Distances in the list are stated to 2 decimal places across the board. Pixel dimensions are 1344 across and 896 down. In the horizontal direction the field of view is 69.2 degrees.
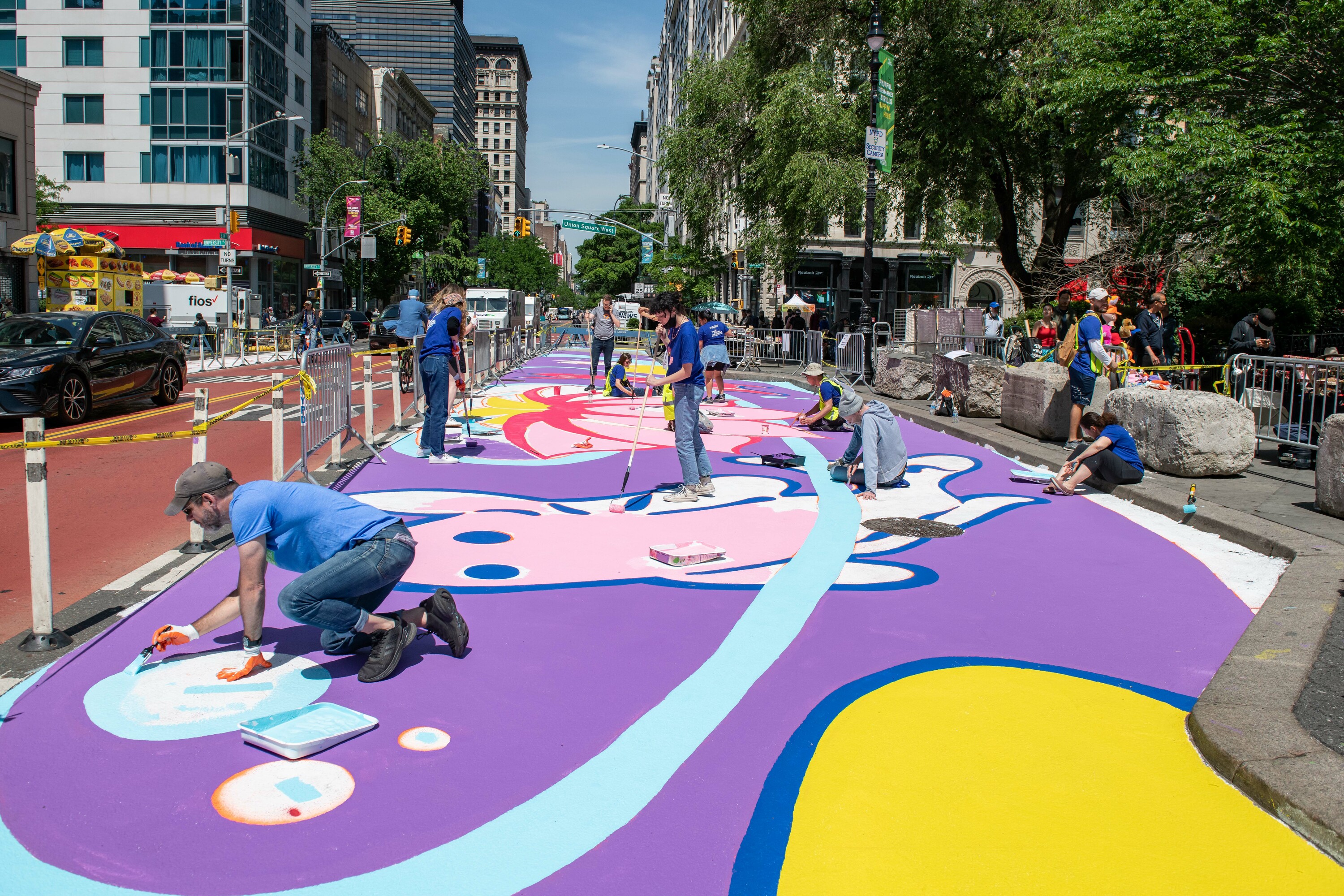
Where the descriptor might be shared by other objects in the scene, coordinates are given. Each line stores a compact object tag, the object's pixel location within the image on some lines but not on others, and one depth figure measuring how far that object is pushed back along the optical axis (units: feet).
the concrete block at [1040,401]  43.45
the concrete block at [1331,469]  26.89
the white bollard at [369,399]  37.04
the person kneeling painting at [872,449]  32.50
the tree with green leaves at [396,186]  186.29
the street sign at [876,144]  69.46
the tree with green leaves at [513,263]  355.36
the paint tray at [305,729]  13.03
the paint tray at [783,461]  38.47
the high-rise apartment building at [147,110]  169.27
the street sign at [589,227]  146.92
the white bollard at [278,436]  29.30
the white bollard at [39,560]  17.04
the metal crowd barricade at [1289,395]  34.88
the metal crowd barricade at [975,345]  66.18
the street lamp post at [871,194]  68.54
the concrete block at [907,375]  66.59
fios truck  144.36
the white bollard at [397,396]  45.60
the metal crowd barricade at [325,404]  31.86
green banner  69.00
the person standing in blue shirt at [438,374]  37.37
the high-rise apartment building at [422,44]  462.60
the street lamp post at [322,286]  171.32
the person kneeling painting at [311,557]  14.65
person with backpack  38.01
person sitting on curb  32.50
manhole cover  27.37
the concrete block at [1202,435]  33.86
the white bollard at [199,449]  23.93
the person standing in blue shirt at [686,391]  31.14
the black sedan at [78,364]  43.16
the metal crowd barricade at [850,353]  83.15
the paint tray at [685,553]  23.25
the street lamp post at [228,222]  131.34
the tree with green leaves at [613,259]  422.00
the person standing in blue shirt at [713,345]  55.77
